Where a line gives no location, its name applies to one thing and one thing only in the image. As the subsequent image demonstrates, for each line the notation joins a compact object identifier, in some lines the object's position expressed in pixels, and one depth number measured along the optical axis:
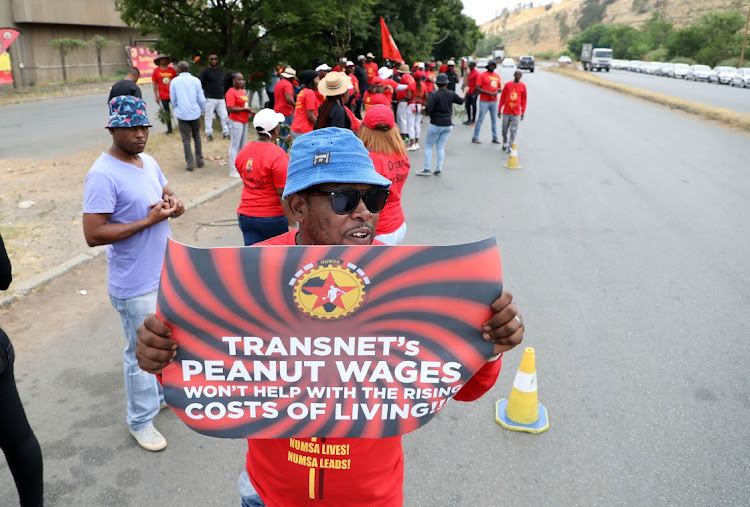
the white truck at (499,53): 84.94
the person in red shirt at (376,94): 10.84
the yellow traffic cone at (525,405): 3.62
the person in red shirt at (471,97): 15.27
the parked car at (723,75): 37.82
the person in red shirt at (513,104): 12.10
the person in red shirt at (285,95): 11.32
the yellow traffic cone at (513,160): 11.45
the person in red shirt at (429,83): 15.94
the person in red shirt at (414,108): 13.36
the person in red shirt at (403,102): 13.27
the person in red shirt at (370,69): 18.45
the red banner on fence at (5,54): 24.08
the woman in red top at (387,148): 4.66
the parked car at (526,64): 57.97
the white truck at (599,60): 59.52
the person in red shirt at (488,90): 13.15
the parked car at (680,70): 46.78
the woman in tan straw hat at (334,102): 7.67
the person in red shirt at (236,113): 10.08
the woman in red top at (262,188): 4.57
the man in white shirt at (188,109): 10.26
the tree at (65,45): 29.50
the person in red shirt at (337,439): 1.66
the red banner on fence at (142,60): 29.86
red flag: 15.58
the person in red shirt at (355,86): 14.04
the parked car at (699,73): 41.65
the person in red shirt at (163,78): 13.76
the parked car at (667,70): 49.59
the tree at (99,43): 32.06
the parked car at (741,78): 35.16
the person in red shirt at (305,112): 9.51
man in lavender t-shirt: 2.90
